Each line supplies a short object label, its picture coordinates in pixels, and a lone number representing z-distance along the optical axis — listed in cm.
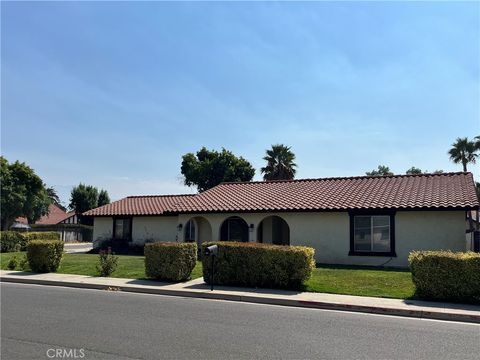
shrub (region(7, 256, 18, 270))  1802
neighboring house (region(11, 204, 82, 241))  5009
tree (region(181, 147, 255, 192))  5316
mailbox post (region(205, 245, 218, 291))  1291
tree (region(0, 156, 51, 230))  4504
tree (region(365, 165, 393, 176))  9234
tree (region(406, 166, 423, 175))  8204
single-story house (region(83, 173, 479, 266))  1825
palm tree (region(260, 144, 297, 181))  4425
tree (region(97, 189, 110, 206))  6538
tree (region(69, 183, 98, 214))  6391
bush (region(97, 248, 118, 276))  1570
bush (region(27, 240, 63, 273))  1678
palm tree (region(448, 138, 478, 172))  4828
